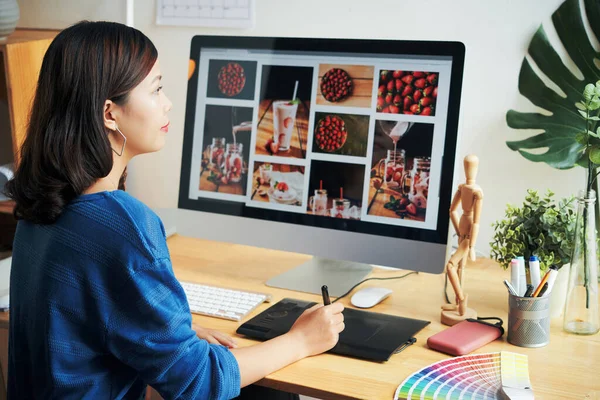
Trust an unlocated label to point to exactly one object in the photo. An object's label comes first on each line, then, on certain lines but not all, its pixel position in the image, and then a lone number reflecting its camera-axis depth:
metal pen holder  1.19
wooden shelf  1.86
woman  0.96
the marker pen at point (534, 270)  1.22
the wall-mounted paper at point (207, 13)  2.02
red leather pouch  1.17
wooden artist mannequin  1.27
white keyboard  1.33
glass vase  1.24
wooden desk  1.06
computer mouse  1.37
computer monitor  1.37
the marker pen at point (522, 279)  1.22
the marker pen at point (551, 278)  1.20
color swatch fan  1.02
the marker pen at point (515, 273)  1.22
